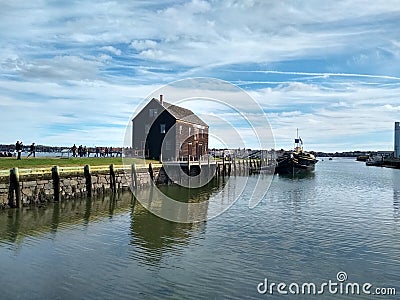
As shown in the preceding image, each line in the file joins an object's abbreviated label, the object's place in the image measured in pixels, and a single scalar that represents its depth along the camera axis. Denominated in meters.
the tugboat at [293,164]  69.94
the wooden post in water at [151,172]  37.94
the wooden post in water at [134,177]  35.05
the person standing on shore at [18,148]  31.81
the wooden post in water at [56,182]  25.58
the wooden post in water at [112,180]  32.00
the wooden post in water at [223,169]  55.96
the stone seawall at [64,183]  22.34
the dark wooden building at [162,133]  49.59
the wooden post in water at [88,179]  28.91
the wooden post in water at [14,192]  22.27
